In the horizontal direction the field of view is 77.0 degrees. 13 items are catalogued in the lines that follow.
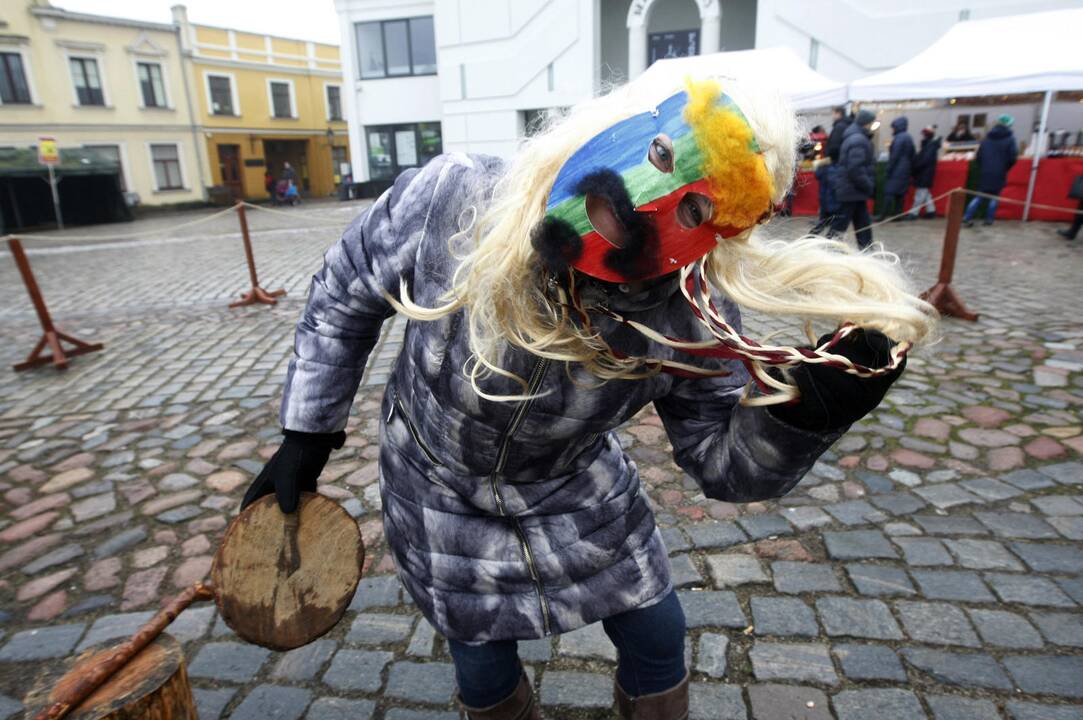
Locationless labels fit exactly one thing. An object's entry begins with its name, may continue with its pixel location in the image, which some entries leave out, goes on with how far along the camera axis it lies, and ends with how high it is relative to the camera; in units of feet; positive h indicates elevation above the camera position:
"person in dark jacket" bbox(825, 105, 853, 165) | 35.70 +1.16
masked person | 3.40 -1.11
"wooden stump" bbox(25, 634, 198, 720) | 3.38 -2.56
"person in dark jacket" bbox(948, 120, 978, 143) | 42.55 +1.25
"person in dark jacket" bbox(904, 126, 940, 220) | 39.01 -0.37
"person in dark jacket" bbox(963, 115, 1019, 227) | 36.27 -0.13
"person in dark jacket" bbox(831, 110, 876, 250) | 28.02 -0.79
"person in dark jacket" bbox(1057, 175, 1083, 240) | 32.22 -3.04
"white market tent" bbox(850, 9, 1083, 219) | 33.47 +4.53
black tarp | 71.31 -1.65
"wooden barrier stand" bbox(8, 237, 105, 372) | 18.97 -4.54
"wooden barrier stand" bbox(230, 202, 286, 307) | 25.48 -4.53
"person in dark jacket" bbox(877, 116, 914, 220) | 38.70 -0.34
